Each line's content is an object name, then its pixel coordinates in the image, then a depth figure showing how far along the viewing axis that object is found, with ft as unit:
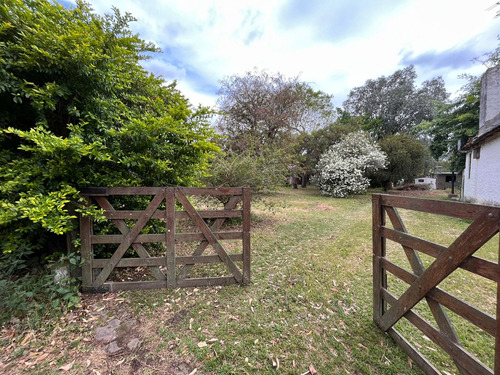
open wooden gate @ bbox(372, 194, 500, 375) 4.42
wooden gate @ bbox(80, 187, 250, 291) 9.13
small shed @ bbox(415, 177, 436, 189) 104.80
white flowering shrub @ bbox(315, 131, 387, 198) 50.96
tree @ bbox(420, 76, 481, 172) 39.01
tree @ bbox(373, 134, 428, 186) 61.62
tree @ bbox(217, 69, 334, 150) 46.96
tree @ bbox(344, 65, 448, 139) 88.53
